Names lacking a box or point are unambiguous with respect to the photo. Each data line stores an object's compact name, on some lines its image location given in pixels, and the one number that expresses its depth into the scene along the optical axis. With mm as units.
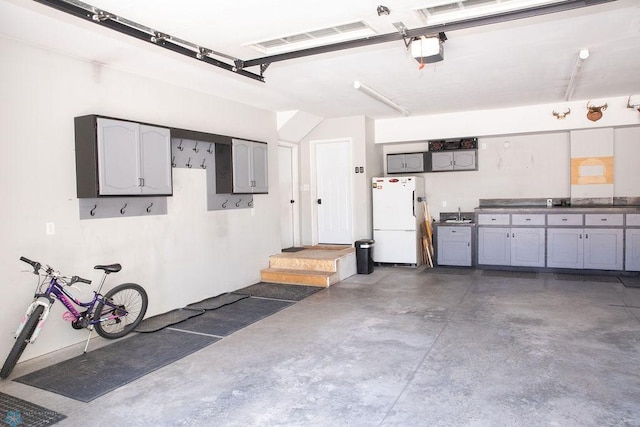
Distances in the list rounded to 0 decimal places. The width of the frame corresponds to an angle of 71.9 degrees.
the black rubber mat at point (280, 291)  6017
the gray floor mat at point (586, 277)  6623
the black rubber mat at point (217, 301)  5516
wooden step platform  6664
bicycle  3531
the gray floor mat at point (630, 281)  6191
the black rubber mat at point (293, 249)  7938
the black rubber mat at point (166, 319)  4714
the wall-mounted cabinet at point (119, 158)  4133
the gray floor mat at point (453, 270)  7455
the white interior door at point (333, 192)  8320
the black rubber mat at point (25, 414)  2818
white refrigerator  7891
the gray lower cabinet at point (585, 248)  6805
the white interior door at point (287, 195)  8211
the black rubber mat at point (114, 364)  3340
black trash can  7500
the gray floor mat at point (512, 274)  7058
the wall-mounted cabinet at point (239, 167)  5992
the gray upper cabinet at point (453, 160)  8098
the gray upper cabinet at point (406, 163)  8391
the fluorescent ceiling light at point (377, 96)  5581
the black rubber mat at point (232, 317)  4688
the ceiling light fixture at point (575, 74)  4453
